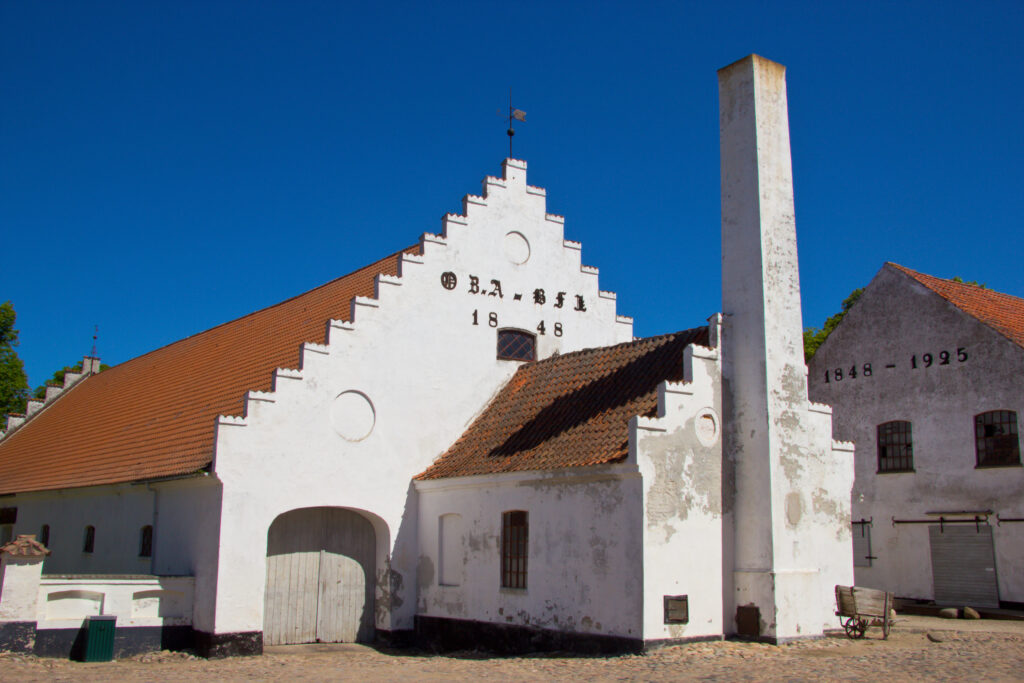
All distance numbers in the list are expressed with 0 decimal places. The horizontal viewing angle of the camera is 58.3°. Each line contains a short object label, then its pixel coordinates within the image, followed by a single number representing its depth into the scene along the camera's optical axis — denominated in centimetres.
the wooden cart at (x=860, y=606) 1638
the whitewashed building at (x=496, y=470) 1575
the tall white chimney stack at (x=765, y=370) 1577
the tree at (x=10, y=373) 3831
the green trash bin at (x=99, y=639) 1617
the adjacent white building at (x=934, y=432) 2347
